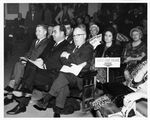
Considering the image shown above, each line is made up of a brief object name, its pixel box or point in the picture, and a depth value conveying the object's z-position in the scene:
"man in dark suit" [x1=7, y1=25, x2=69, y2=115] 2.67
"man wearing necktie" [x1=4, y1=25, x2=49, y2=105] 2.67
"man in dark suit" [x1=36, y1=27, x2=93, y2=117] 2.64
